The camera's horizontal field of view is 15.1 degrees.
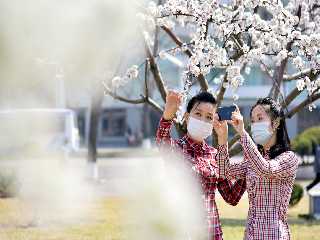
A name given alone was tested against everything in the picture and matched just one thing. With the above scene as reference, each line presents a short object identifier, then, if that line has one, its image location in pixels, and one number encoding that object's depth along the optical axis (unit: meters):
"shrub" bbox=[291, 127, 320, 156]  33.88
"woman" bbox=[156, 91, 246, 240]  6.70
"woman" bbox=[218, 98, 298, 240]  6.80
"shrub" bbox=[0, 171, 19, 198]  13.73
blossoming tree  12.47
